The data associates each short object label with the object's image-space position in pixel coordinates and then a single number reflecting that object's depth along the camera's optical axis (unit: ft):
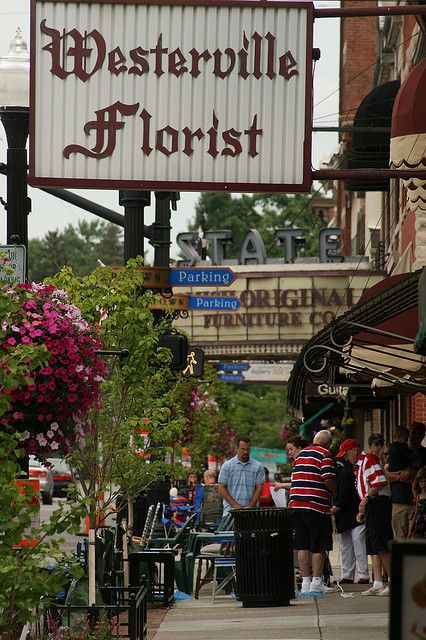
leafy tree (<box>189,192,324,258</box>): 356.38
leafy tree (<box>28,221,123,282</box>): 491.72
